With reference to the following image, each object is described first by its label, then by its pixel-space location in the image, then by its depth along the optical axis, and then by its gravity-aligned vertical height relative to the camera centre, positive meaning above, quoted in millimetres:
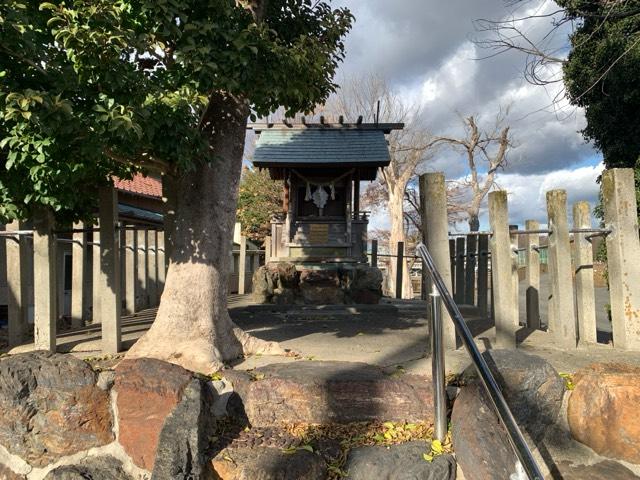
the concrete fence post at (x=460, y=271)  8188 -412
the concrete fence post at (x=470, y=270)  7451 -364
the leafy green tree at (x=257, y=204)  21469 +2288
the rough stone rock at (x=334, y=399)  3189 -1033
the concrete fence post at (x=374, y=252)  12359 -68
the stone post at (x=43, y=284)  4141 -244
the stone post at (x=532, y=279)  5773 -405
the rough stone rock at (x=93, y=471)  3084 -1448
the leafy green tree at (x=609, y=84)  7676 +2850
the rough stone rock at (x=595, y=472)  2779 -1384
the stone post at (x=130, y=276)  7551 -346
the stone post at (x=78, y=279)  5915 -294
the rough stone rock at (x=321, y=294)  9945 -930
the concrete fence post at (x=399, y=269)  12570 -540
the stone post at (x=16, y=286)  4516 -279
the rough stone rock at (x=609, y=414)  2914 -1083
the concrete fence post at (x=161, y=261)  8922 -138
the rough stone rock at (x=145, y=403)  3086 -998
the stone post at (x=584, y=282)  4488 -357
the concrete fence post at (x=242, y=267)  13477 -415
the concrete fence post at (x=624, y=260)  4094 -137
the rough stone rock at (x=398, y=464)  2674 -1274
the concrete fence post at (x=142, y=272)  8377 -320
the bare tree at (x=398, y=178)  22266 +3499
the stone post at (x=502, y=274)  4051 -237
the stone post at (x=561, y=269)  4258 -212
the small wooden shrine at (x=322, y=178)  10516 +1804
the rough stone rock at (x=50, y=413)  3191 -1085
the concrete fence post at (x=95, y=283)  6223 -370
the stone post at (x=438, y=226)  4117 +207
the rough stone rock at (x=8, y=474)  3230 -1526
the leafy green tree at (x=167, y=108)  2900 +1039
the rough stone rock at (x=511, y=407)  2664 -1042
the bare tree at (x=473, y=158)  23966 +4617
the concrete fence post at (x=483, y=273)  6828 -384
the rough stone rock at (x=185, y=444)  2734 -1155
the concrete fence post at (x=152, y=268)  8766 -259
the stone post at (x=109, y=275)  4285 -181
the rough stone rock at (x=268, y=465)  2730 -1283
